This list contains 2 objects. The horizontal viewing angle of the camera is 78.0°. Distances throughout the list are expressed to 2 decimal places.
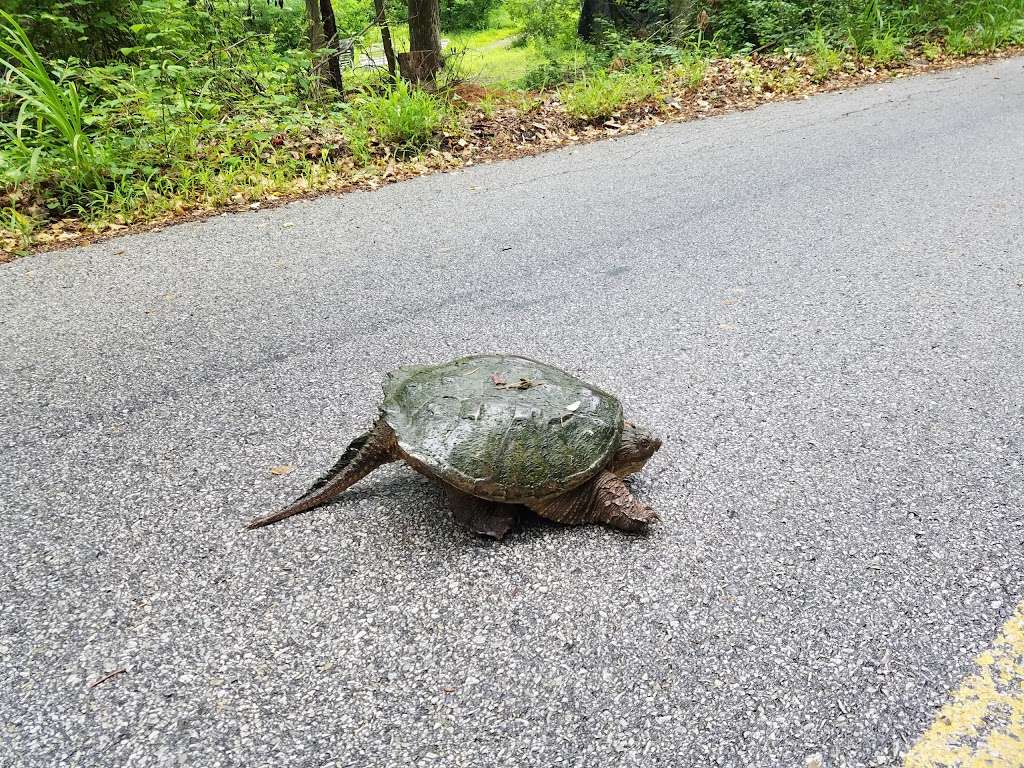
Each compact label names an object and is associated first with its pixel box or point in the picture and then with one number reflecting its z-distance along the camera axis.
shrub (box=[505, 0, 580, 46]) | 16.57
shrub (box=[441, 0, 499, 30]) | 27.28
